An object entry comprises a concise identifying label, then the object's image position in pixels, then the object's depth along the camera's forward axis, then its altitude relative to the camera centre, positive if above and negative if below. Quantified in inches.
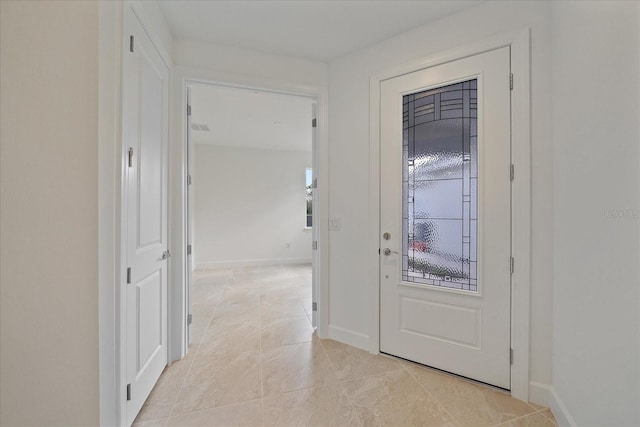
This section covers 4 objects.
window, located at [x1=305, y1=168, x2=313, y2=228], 255.7 +21.0
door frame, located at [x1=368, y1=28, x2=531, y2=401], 63.6 +2.7
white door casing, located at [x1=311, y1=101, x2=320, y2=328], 99.0 -1.4
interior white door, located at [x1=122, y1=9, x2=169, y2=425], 53.9 +0.7
